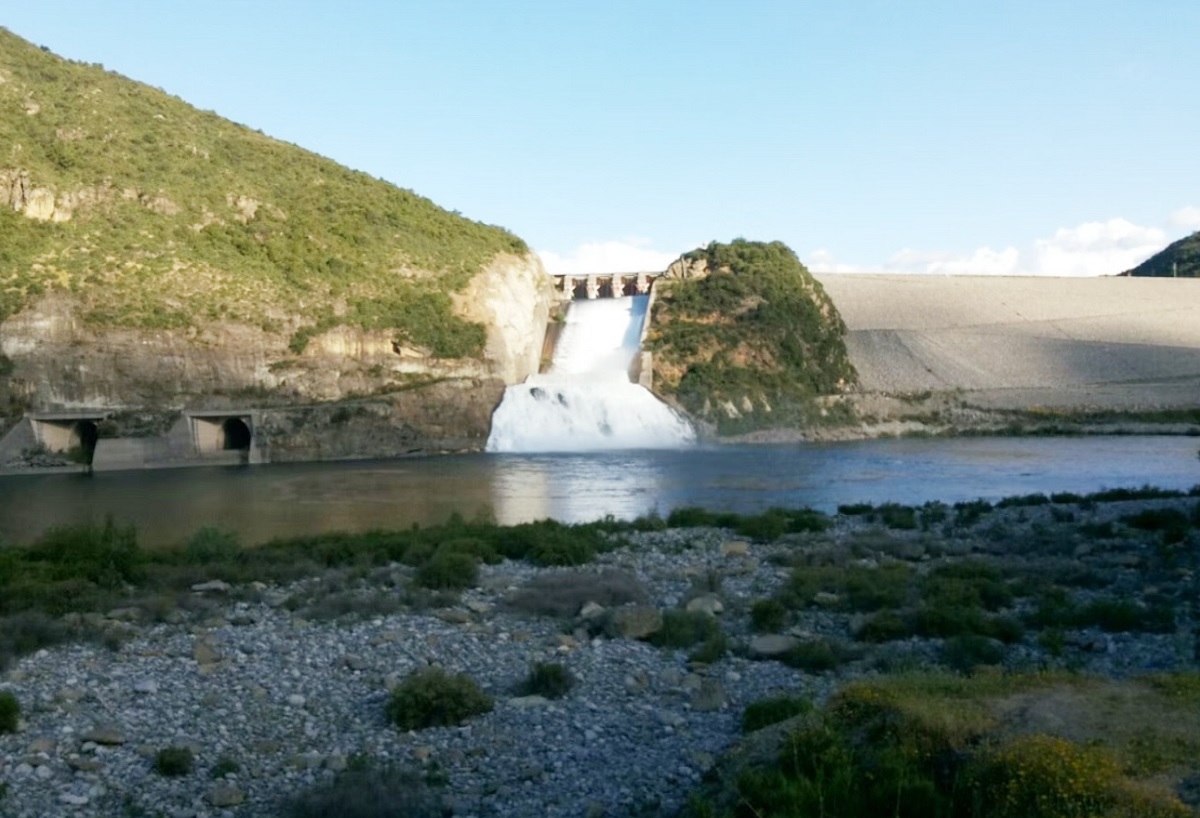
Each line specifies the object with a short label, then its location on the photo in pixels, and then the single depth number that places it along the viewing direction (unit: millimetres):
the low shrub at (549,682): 11898
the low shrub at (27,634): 13852
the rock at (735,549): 21394
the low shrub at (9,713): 10914
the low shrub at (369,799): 8809
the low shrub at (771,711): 10086
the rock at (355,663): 13180
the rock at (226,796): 9281
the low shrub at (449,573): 17922
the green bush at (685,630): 13914
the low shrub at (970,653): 12352
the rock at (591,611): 15205
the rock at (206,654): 13633
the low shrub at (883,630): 13938
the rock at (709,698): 11297
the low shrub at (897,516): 24734
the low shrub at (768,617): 14672
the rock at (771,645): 13311
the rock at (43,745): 10406
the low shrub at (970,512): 24594
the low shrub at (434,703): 11078
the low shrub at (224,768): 9867
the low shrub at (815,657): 12703
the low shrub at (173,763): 9891
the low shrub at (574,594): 16047
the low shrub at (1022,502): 27712
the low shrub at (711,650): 13069
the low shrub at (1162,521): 21266
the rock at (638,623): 14227
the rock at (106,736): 10664
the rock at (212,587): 18016
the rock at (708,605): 15680
